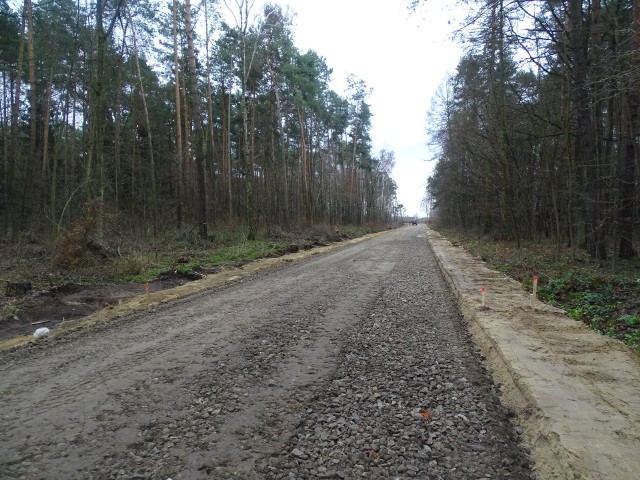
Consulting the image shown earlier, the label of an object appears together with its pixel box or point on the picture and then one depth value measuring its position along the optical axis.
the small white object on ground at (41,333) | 5.51
